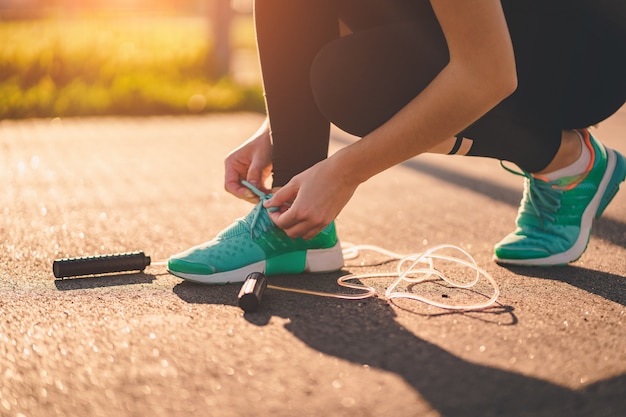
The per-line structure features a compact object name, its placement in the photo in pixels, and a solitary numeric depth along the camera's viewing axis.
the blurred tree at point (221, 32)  6.37
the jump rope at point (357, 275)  1.58
